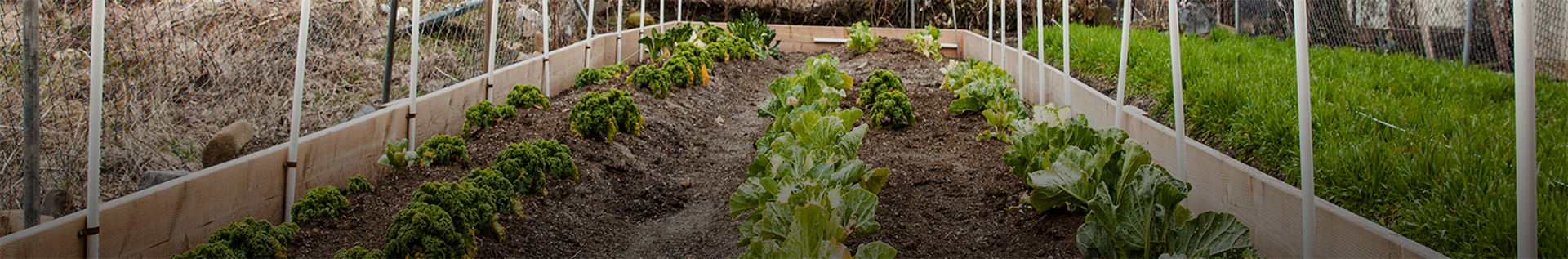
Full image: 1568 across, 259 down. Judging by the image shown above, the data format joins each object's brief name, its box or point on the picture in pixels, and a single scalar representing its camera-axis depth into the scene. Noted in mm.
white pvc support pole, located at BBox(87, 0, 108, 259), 2116
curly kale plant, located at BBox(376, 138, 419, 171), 3344
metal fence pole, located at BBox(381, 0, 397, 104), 4254
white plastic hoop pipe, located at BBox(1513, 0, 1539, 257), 1495
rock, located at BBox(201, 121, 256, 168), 3877
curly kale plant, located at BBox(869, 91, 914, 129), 4660
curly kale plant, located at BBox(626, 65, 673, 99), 5613
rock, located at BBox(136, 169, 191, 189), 3326
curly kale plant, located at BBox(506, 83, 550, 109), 4430
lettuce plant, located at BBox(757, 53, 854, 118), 4934
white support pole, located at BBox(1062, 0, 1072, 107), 4250
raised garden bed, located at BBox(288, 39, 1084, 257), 2771
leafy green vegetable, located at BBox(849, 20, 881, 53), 9297
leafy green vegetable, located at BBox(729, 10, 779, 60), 9203
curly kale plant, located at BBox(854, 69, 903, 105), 5207
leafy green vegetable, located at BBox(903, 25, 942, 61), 8781
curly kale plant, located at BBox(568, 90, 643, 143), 4168
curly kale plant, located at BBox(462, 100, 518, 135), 4016
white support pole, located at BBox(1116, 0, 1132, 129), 3357
